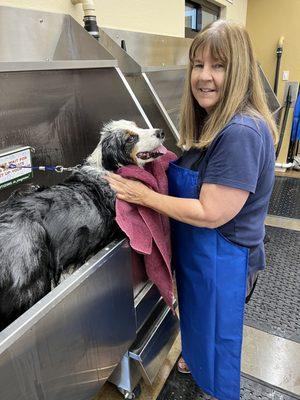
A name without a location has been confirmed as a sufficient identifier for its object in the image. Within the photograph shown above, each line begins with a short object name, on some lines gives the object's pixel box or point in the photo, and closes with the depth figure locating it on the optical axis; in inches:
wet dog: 31.5
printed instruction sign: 45.5
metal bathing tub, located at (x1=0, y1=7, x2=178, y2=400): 25.6
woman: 35.1
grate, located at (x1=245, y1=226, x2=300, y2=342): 70.8
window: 116.7
